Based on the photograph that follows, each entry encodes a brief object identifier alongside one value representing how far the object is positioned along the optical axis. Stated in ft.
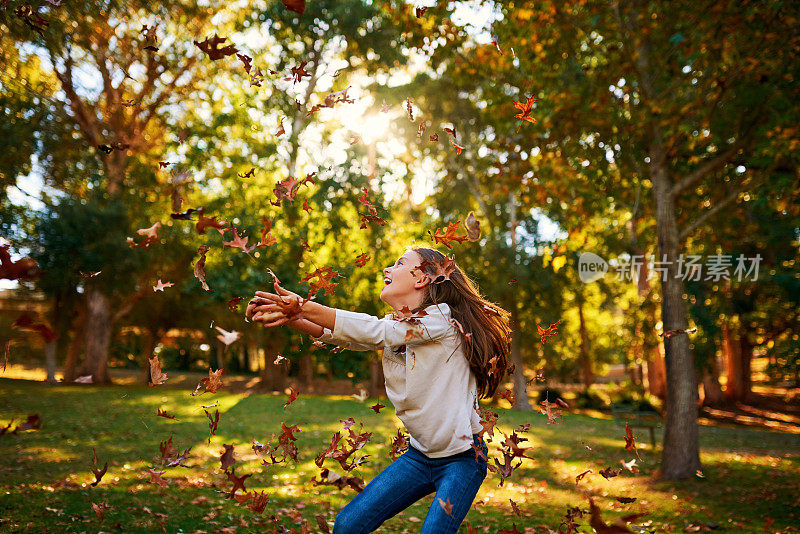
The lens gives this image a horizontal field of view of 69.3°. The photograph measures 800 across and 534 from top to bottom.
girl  8.55
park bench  38.01
